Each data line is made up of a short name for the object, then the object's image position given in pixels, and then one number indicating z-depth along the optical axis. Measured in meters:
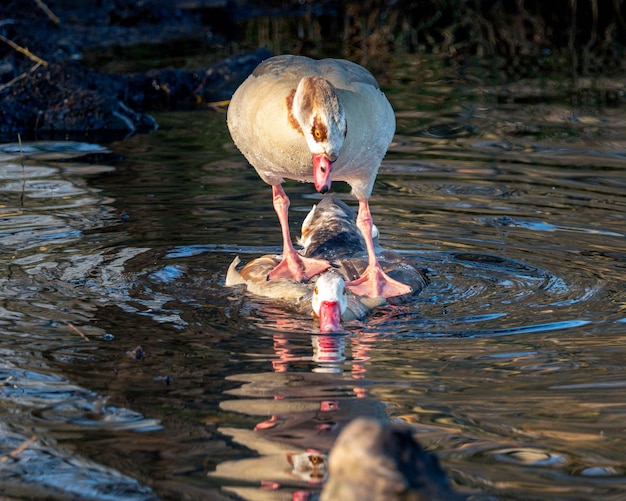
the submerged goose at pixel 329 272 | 13.34
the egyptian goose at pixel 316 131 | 13.26
